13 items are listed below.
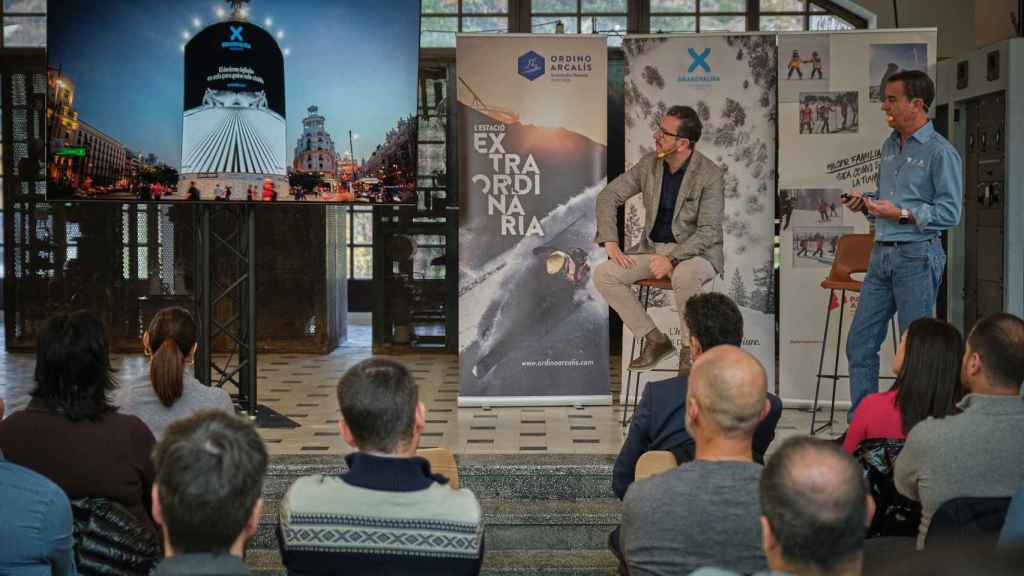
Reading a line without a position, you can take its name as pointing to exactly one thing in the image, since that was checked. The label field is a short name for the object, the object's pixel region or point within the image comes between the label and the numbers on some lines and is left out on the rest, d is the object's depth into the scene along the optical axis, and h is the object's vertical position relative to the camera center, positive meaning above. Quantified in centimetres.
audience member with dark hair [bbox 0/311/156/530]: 370 -53
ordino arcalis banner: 759 +29
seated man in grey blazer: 654 +12
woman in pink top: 387 -38
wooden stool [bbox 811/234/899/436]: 693 -4
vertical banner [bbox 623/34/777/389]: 754 +84
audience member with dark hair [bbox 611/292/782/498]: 396 -56
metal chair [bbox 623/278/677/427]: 669 -29
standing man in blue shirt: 581 +17
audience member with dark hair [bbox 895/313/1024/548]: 338 -52
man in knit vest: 284 -58
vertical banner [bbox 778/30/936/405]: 741 +59
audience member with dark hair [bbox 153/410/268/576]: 225 -44
